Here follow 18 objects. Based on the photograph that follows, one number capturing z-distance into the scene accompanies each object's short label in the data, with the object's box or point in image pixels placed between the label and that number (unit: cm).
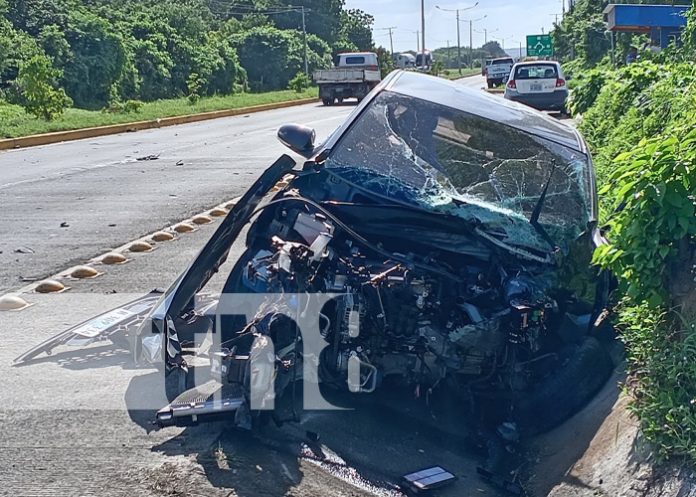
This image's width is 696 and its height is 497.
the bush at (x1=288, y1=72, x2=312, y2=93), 4875
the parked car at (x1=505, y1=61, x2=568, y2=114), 2369
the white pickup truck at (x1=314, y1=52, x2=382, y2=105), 3738
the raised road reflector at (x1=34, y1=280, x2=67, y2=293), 730
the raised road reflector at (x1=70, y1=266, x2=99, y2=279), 779
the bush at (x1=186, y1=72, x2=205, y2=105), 4034
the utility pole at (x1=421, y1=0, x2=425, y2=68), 6556
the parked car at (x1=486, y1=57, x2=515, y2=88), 5122
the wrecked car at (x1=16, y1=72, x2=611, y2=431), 432
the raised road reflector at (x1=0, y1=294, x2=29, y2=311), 680
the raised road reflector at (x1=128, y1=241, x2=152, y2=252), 878
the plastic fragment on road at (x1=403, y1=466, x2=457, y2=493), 400
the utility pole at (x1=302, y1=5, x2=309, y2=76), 5706
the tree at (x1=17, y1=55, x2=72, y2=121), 2519
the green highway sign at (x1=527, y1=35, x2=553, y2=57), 5884
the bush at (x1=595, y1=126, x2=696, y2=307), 369
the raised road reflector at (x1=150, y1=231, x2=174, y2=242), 930
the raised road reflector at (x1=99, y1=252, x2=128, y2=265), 830
